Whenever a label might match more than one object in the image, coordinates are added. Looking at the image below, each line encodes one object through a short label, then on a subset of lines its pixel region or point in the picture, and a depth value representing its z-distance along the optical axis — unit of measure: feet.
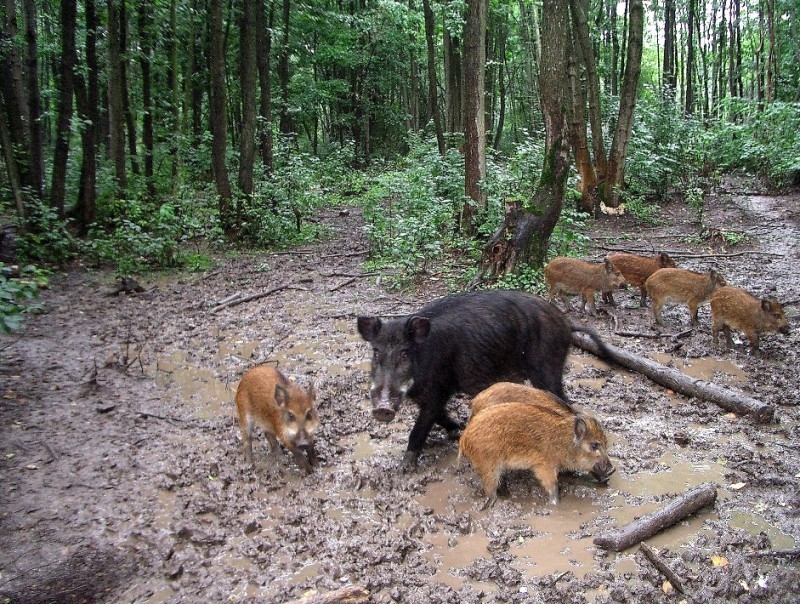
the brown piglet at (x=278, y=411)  16.46
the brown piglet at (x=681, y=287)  27.40
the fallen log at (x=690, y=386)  17.93
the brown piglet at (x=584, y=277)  29.63
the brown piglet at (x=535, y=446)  14.69
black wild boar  16.56
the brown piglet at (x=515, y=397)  16.07
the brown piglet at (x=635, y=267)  31.27
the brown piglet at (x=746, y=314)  23.81
